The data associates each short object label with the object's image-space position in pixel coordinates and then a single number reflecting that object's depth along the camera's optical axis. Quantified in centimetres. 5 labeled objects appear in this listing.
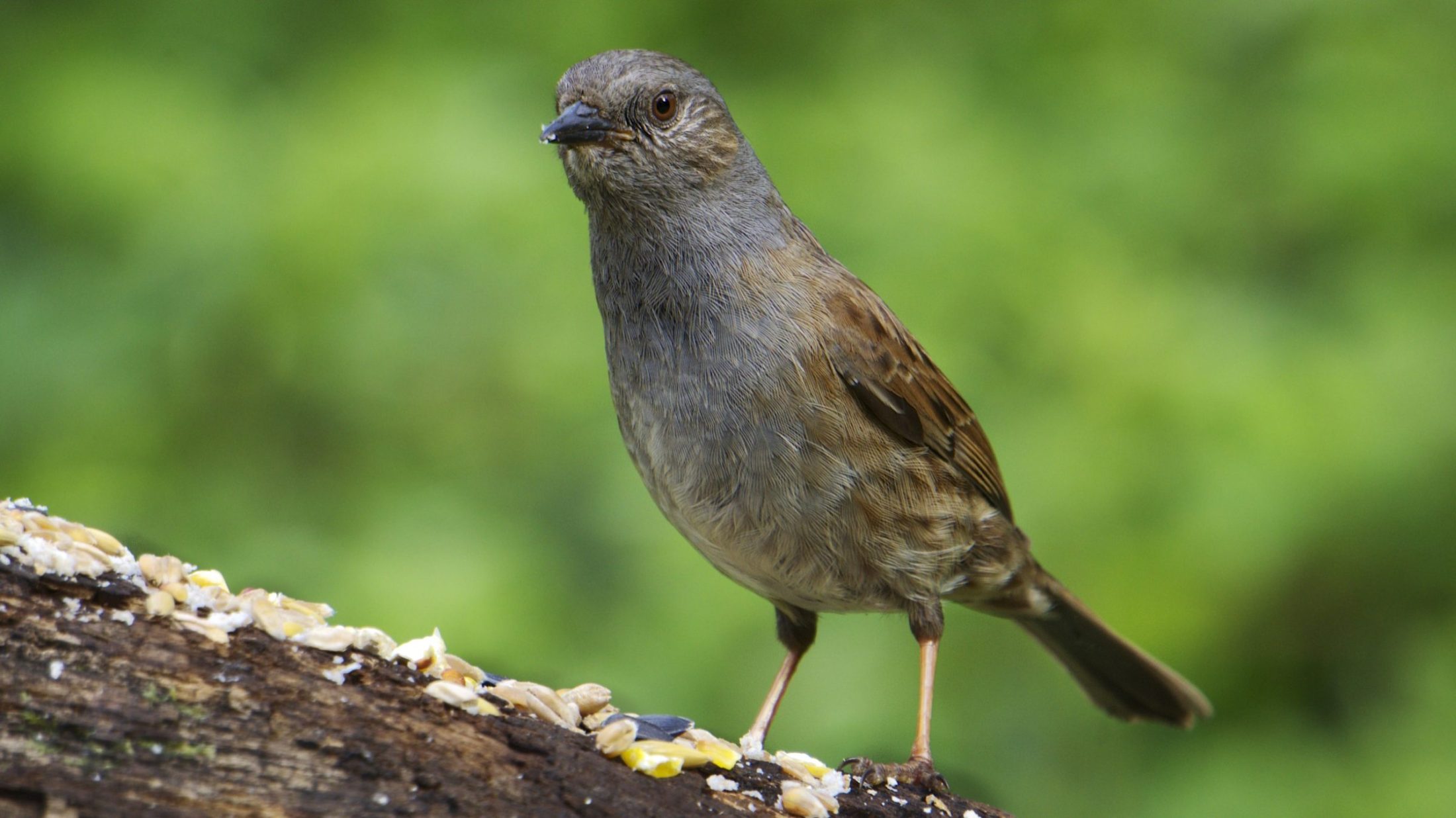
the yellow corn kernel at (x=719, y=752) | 561
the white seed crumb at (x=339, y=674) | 476
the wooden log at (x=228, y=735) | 415
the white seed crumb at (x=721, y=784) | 547
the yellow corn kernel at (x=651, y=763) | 531
